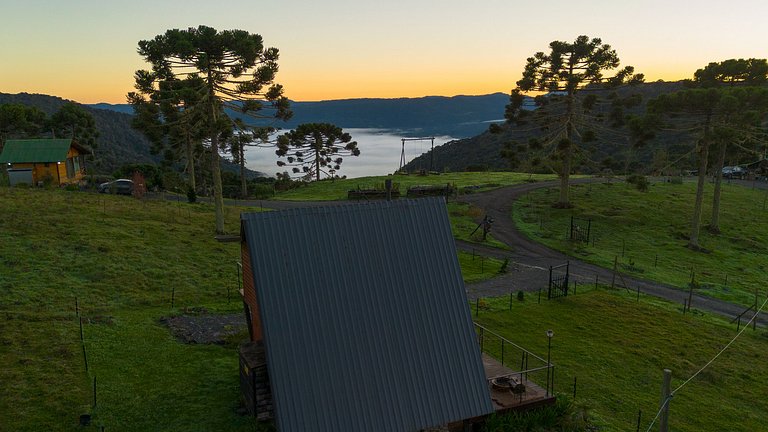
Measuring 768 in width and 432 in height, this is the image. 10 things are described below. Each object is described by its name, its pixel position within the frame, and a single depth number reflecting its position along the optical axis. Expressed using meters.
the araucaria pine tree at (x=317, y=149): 76.06
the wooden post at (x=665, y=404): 10.39
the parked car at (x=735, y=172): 86.71
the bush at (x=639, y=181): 45.34
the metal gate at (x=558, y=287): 28.84
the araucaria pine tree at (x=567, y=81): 47.84
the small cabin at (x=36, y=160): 48.97
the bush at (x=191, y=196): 48.12
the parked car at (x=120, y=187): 50.47
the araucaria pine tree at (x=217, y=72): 31.14
